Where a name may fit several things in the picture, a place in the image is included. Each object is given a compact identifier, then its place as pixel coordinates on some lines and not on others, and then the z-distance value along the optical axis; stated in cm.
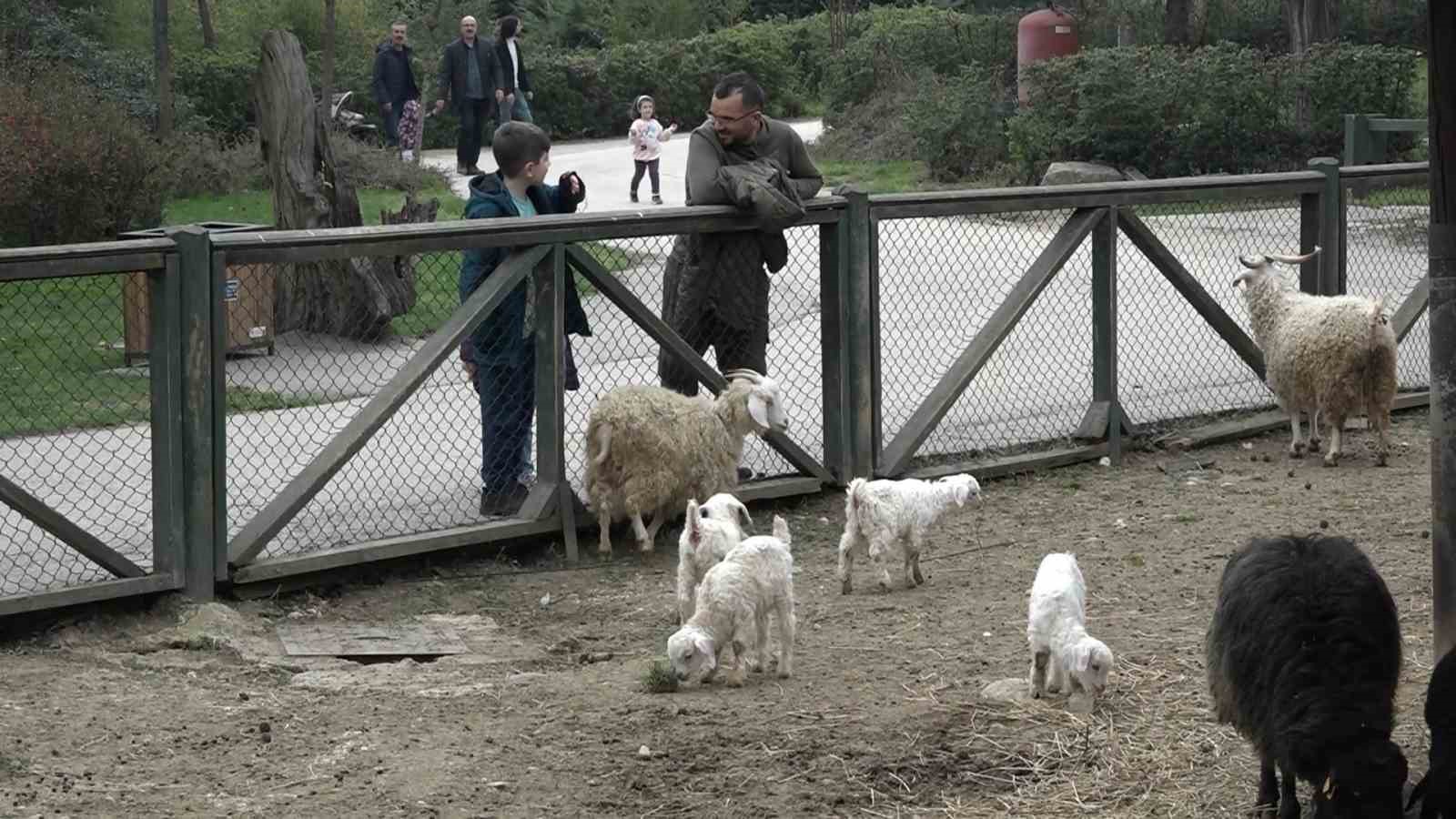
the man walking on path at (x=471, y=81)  2462
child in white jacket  2280
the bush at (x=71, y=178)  1667
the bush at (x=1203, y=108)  2448
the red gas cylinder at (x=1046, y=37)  2938
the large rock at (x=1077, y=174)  2316
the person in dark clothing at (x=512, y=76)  2458
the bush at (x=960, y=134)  2634
